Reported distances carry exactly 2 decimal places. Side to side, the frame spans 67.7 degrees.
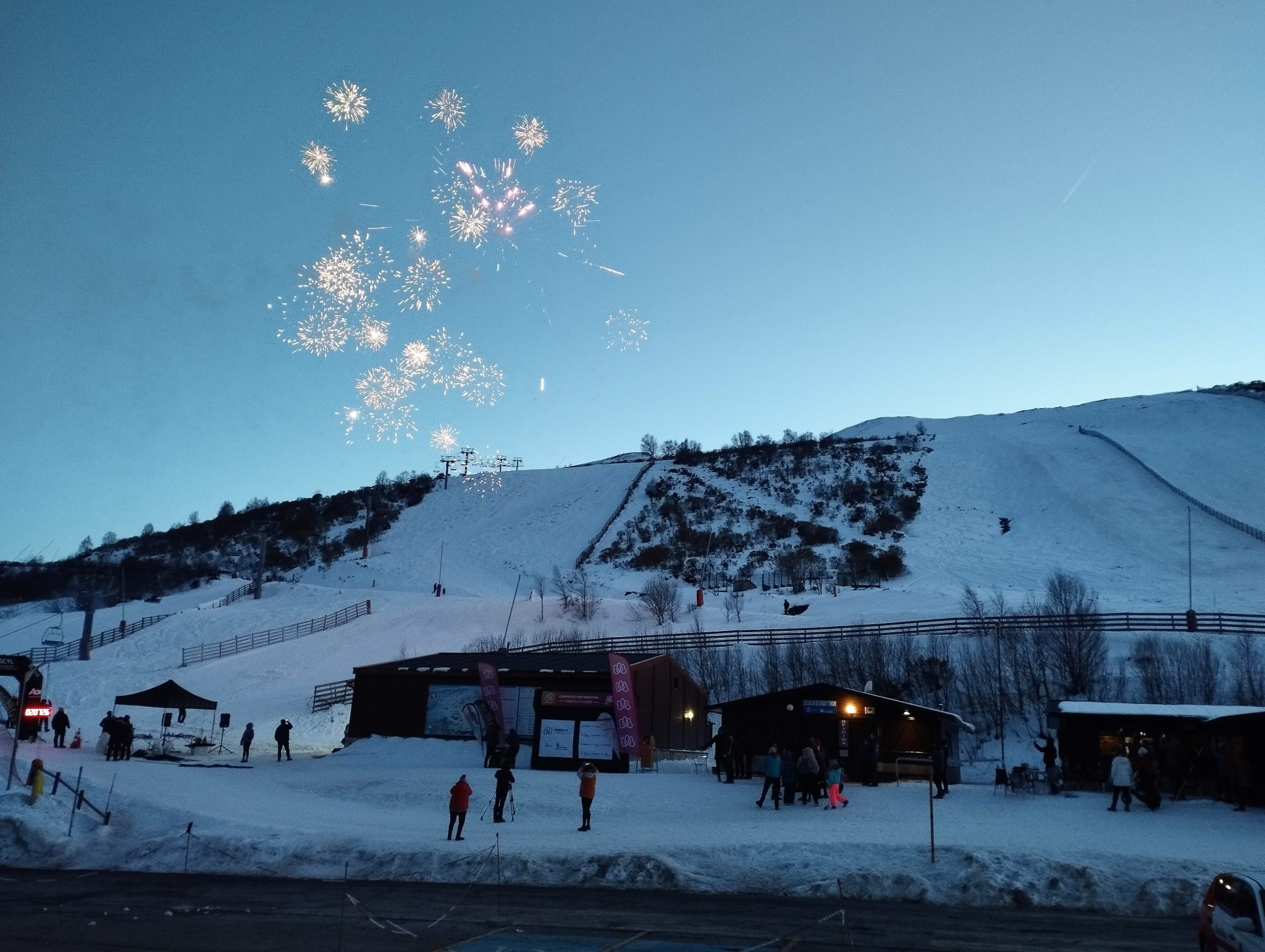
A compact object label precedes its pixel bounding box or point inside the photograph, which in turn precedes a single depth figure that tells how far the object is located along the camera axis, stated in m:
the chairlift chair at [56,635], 59.47
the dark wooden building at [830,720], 27.16
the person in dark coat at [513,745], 29.62
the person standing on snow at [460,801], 17.62
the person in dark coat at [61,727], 31.78
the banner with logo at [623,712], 29.39
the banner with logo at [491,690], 32.06
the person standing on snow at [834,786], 21.52
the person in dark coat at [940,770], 22.89
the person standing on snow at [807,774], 22.22
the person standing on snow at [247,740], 31.38
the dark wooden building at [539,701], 30.02
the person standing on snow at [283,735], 32.03
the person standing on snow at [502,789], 19.78
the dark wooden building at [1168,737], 22.16
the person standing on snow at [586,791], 18.81
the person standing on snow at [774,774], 21.58
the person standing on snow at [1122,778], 20.94
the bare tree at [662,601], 59.56
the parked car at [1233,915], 8.20
